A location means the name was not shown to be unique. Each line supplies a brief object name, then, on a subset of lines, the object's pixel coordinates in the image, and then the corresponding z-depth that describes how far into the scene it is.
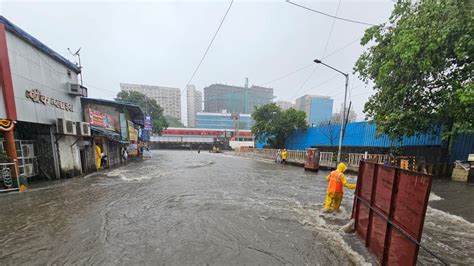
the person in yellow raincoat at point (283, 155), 22.62
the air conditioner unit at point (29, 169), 10.67
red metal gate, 2.71
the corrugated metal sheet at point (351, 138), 15.27
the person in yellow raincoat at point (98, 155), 16.25
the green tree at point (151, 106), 45.44
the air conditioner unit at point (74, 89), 13.30
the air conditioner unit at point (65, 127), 11.56
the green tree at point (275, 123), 28.42
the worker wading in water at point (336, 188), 5.95
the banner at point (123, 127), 21.63
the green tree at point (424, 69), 8.97
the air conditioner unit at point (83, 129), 13.12
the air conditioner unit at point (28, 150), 10.73
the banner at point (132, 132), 24.99
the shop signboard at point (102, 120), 16.25
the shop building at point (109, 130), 15.86
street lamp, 14.29
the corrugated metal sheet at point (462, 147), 13.28
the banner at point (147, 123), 30.84
